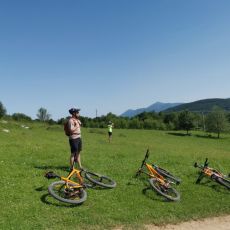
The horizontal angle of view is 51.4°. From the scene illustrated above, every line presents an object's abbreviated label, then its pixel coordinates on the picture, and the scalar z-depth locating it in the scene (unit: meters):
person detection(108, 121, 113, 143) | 27.96
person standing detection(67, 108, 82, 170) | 10.23
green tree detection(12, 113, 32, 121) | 81.26
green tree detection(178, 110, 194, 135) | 69.97
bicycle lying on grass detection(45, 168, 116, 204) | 7.83
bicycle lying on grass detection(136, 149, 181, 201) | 9.20
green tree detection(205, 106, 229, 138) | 64.92
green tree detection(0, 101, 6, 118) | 75.78
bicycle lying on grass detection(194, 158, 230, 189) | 10.55
